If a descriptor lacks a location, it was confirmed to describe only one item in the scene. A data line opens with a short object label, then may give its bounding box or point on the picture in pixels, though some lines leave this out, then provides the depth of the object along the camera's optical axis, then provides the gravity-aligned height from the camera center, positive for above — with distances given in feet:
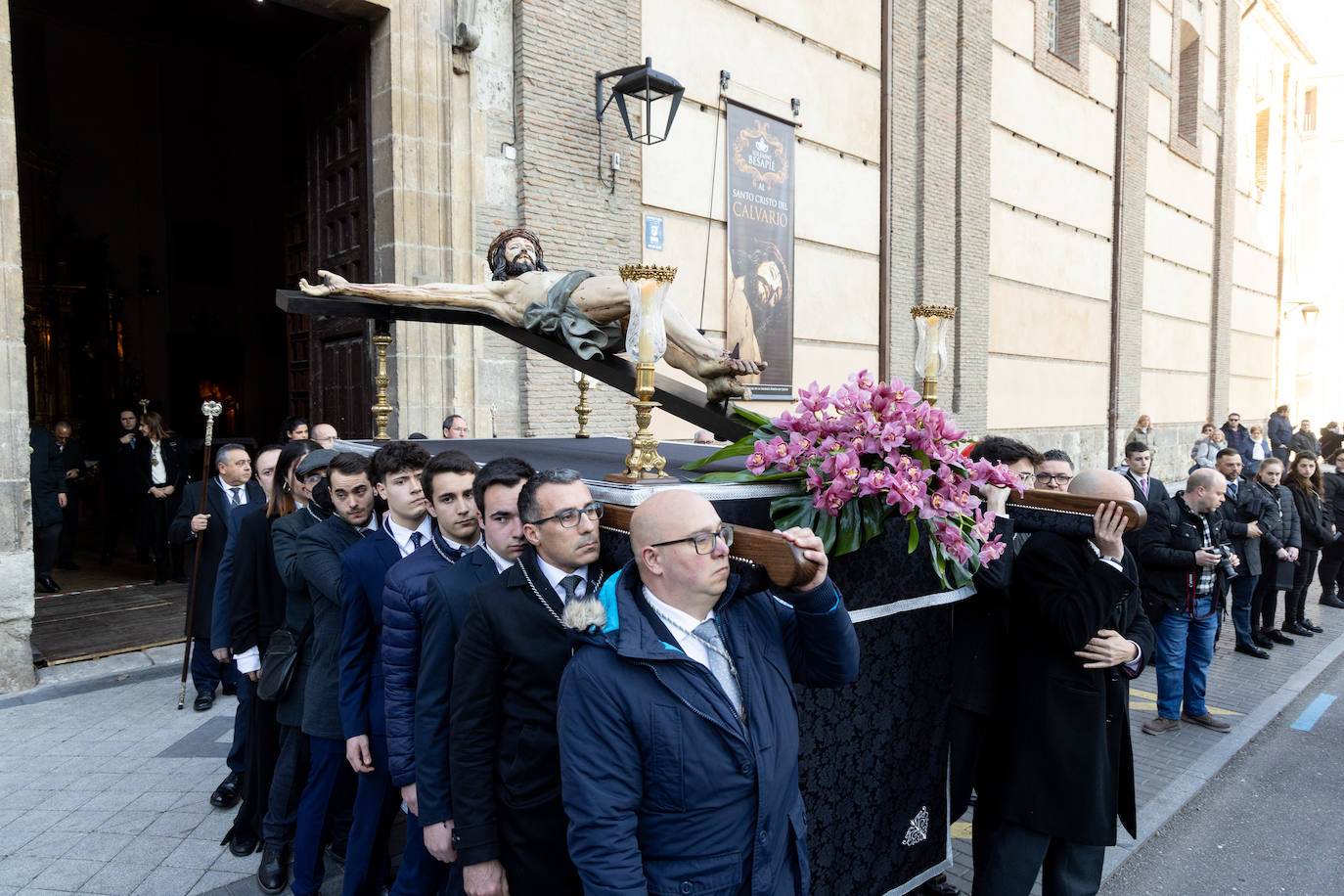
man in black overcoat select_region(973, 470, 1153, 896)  10.29 -3.69
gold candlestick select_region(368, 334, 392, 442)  18.47 -0.02
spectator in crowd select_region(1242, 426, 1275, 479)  56.80 -3.45
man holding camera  19.80 -4.23
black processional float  10.32 -3.24
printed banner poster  38.65 +6.73
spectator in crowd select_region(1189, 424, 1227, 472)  51.26 -2.82
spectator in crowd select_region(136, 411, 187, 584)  32.55 -2.68
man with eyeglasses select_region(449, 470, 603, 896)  8.51 -2.97
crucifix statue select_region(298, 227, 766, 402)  13.12 +1.60
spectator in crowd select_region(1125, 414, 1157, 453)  55.77 -2.17
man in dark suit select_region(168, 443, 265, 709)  20.24 -2.86
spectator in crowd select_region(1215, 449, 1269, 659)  25.11 -3.71
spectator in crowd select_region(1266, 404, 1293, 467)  65.82 -2.38
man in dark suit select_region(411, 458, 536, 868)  9.22 -2.82
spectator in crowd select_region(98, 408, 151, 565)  33.76 -4.01
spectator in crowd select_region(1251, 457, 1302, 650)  26.89 -4.45
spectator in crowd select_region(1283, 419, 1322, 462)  57.57 -2.80
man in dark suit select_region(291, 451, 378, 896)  11.92 -3.65
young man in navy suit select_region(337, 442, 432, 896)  11.12 -3.37
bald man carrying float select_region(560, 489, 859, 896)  7.09 -2.68
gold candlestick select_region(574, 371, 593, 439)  18.21 -0.22
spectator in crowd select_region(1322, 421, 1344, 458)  55.52 -2.63
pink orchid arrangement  9.62 -0.79
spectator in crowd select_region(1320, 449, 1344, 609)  31.83 -5.60
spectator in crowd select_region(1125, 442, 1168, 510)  22.36 -2.18
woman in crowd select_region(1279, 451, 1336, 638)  29.01 -4.40
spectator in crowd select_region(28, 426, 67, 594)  28.99 -3.28
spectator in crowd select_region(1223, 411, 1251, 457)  57.00 -2.43
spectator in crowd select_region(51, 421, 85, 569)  33.58 -3.37
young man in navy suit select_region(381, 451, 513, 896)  10.01 -2.51
